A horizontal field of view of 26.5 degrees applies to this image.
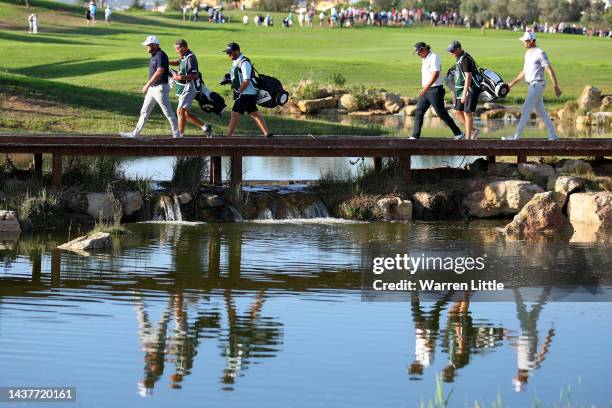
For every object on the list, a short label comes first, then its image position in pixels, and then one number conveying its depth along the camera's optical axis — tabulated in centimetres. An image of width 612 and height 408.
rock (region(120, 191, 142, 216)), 2048
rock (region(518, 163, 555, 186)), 2254
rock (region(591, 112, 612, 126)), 4309
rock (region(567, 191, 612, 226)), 2097
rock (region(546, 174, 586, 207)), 2164
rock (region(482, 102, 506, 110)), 4812
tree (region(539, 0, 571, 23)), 13600
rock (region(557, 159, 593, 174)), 2298
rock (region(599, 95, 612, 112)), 4575
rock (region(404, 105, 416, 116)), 4648
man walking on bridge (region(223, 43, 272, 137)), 2059
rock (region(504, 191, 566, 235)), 1984
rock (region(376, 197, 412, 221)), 2134
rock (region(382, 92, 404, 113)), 4716
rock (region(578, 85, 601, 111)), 4621
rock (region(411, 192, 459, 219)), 2162
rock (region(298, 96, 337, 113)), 4534
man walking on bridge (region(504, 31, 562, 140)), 2073
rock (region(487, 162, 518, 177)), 2270
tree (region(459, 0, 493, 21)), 13100
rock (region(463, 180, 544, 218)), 2158
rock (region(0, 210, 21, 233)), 1897
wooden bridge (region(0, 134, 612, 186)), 2077
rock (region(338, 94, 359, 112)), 4691
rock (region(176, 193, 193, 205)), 2091
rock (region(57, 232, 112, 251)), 1761
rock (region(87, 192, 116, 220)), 2017
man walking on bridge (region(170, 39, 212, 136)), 2050
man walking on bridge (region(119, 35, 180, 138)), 2003
